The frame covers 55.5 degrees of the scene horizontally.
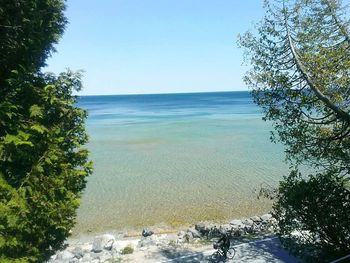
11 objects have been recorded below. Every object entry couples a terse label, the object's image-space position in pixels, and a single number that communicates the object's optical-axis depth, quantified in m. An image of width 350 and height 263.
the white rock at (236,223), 16.58
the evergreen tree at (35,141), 7.67
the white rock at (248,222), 16.85
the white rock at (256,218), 17.30
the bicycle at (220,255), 12.31
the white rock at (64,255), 14.21
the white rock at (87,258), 13.81
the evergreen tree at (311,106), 8.92
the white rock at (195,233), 15.81
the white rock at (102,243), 14.67
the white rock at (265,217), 17.31
